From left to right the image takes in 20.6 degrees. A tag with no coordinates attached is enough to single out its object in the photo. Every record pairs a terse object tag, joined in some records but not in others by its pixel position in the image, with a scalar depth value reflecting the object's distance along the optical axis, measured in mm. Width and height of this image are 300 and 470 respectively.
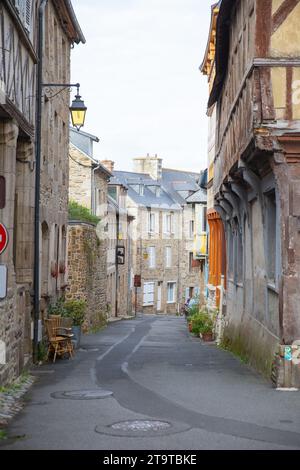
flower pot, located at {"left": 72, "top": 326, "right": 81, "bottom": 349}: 19006
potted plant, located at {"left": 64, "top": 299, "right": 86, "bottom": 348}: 19047
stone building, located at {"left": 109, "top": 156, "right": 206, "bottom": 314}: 57031
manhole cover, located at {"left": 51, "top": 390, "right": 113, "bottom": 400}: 10656
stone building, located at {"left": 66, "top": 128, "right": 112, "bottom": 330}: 26938
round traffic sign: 8617
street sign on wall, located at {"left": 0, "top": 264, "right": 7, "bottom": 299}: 8781
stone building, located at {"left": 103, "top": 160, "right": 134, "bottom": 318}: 41688
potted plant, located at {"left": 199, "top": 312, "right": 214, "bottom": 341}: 26431
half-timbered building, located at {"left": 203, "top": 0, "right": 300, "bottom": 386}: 11578
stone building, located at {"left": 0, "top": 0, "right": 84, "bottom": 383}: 11719
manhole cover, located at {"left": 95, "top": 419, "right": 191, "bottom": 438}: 7973
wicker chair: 16406
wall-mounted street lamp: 16609
